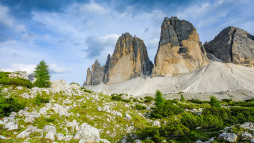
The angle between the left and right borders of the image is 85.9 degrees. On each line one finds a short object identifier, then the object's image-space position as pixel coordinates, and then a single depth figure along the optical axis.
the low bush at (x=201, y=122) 13.62
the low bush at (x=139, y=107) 25.13
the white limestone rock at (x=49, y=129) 10.78
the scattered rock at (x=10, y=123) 10.06
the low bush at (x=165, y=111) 21.48
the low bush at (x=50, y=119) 12.91
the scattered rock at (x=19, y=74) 26.45
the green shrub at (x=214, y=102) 33.38
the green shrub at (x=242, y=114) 14.20
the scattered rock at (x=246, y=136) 8.41
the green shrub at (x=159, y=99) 30.28
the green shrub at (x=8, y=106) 12.07
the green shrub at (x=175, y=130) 11.80
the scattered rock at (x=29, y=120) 11.92
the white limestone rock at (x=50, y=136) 9.76
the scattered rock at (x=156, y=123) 18.13
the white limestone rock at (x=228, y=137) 8.67
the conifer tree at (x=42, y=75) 29.23
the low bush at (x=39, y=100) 15.95
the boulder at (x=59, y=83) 30.70
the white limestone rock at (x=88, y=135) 10.33
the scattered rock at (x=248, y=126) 9.56
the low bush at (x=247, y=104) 36.11
